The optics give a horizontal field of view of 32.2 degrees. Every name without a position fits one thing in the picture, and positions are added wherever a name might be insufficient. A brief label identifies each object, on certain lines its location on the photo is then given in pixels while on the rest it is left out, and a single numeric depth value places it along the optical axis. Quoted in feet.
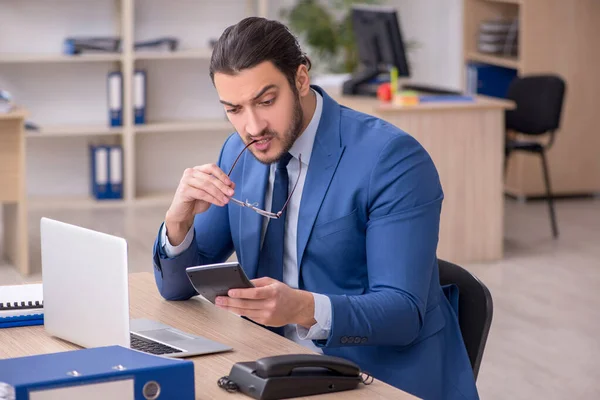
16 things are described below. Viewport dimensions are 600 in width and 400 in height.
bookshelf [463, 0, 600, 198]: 22.33
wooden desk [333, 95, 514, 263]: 17.62
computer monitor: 19.17
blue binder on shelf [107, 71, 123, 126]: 22.15
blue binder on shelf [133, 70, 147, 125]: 22.34
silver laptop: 5.76
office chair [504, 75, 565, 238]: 19.67
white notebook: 6.96
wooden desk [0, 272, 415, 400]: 5.57
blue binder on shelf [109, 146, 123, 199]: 22.30
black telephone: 5.34
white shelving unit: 22.39
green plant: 23.63
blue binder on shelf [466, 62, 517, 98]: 24.36
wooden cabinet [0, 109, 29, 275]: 16.80
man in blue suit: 6.51
